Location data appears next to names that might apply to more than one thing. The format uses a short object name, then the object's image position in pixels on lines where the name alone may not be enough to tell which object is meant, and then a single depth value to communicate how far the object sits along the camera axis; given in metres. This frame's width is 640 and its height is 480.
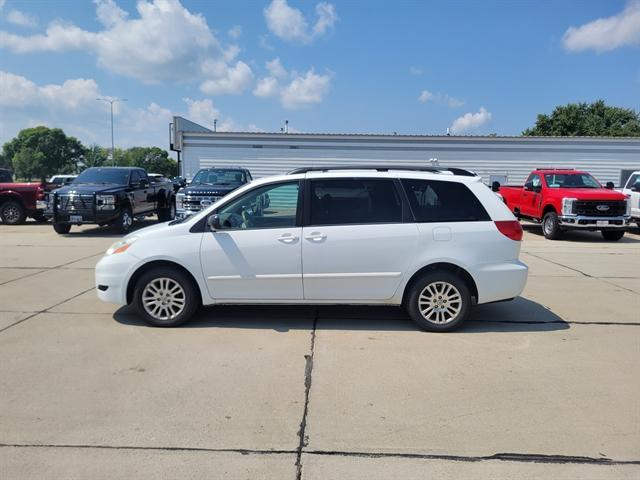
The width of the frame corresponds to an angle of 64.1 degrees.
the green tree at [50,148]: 97.19
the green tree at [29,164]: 83.38
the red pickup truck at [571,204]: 13.78
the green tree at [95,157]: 97.19
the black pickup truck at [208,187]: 14.30
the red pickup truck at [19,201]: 16.84
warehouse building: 24.30
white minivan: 5.50
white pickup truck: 15.66
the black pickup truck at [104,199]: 13.70
